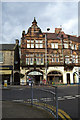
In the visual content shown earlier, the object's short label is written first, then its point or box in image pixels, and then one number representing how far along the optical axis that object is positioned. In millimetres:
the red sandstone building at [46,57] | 28344
